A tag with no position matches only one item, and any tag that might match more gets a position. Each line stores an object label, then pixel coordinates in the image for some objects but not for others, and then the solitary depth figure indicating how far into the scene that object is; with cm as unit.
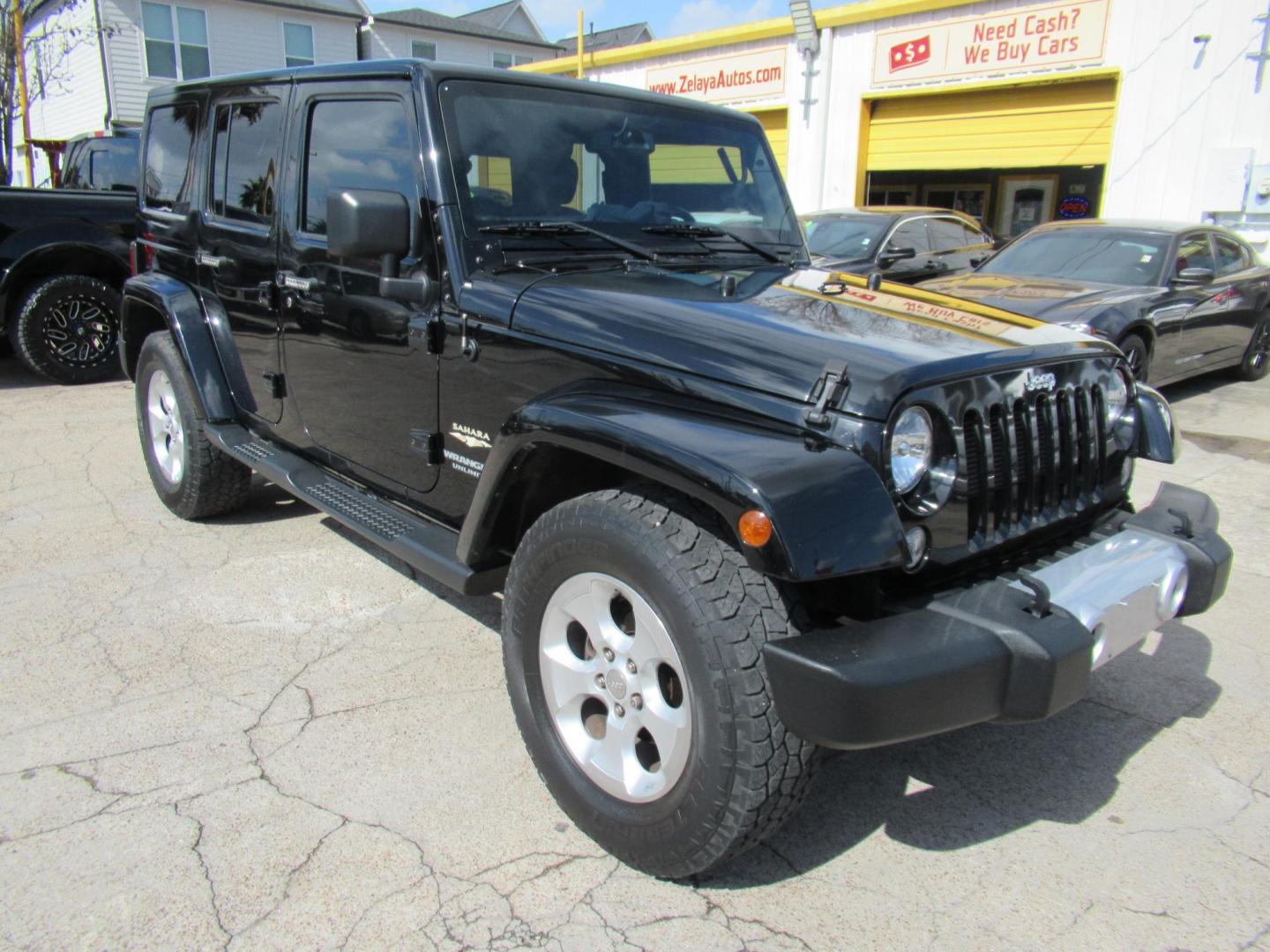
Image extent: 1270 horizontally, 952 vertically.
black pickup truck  754
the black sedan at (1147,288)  695
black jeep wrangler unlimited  198
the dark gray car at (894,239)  938
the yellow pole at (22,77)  1897
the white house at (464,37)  2769
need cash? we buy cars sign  1190
